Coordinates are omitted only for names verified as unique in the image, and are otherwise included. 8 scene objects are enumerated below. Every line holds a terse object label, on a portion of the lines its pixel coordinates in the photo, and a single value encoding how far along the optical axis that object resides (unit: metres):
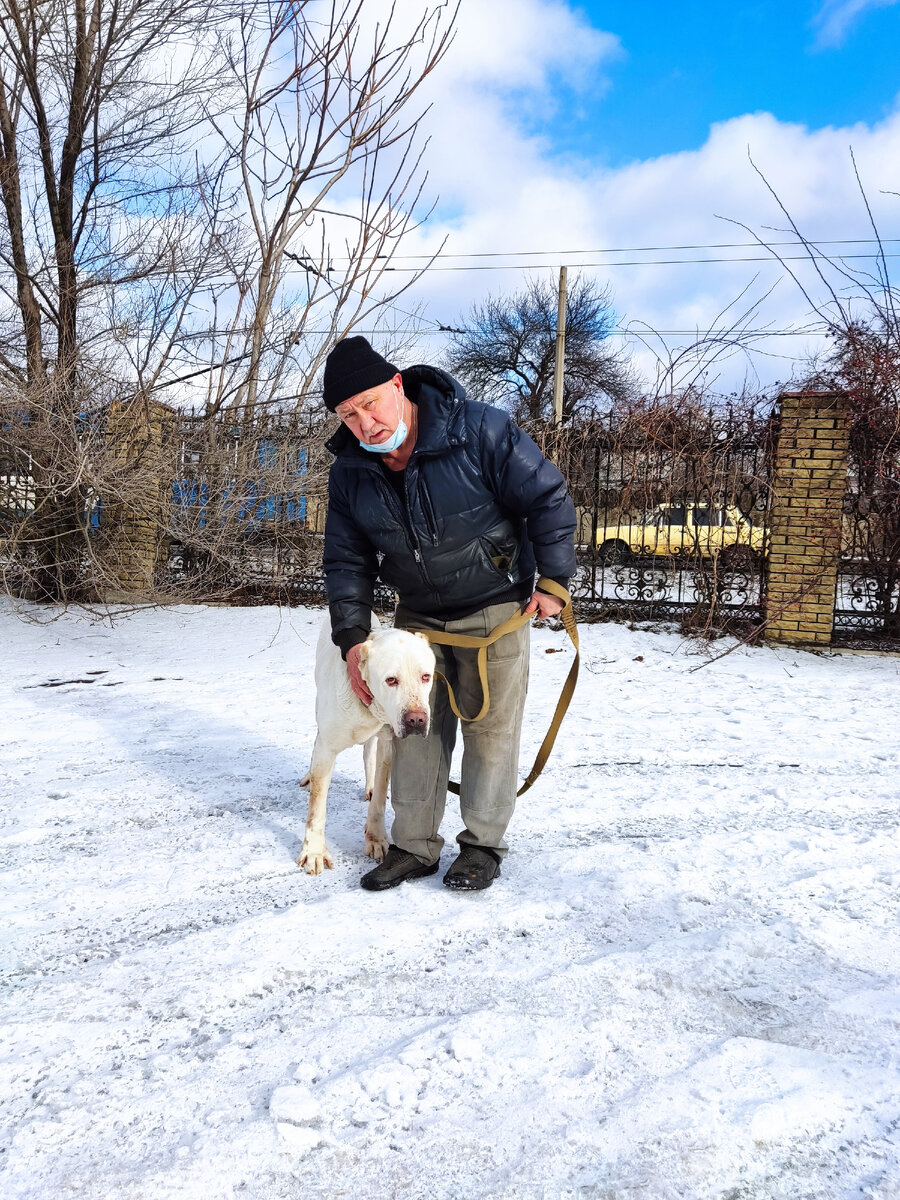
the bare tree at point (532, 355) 33.41
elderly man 2.84
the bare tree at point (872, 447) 7.67
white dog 2.79
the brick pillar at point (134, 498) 8.18
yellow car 8.59
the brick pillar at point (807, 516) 7.84
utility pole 23.70
